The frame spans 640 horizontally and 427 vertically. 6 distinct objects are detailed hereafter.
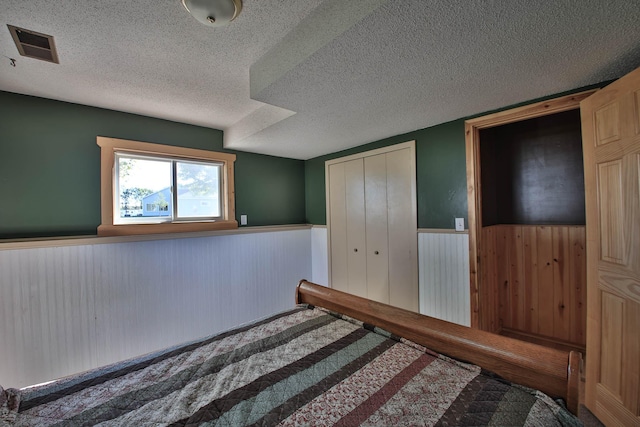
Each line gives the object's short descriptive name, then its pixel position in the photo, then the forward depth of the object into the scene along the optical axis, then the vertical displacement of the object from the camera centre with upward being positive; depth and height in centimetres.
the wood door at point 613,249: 133 -21
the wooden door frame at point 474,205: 219 +7
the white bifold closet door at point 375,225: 269 -11
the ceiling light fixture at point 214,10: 116 +93
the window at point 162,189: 233 +32
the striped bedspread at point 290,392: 88 -65
